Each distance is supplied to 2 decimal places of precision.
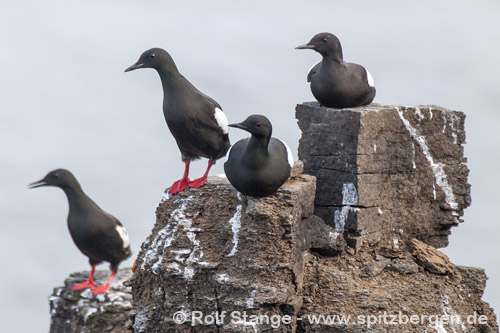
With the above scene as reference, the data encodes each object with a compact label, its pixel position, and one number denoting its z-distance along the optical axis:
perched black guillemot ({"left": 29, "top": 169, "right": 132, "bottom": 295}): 22.72
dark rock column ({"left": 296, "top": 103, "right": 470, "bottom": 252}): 18.80
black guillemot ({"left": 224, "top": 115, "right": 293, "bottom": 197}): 16.05
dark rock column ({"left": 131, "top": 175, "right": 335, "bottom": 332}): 16.73
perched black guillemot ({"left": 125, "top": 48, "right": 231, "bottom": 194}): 17.22
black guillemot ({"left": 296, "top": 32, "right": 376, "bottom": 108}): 19.16
